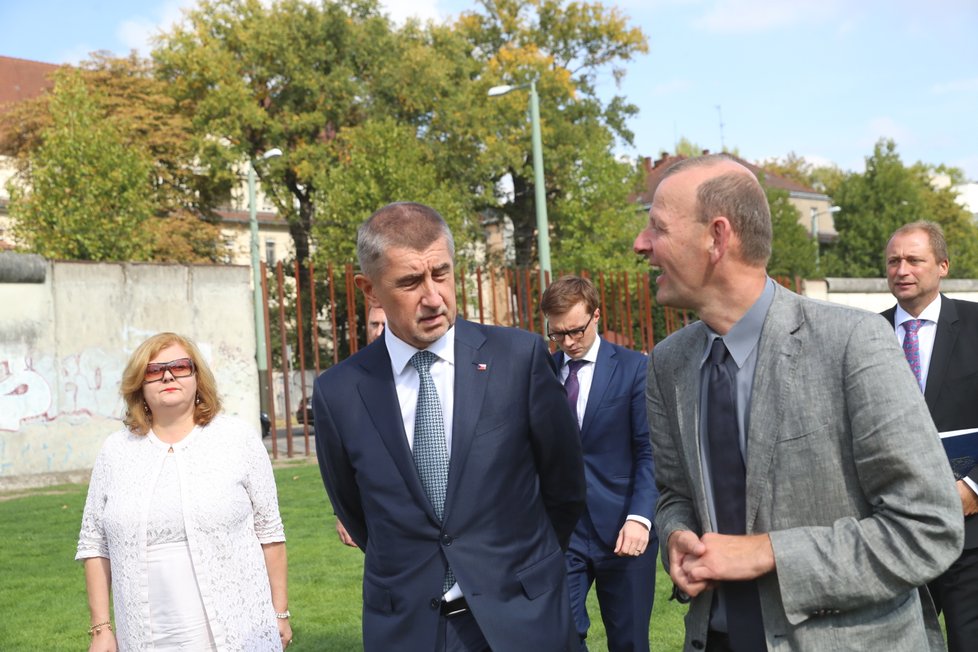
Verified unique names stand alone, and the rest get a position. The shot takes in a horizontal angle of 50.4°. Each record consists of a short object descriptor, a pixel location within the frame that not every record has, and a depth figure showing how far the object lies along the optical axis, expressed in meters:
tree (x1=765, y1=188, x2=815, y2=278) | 49.44
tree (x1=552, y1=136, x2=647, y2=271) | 40.12
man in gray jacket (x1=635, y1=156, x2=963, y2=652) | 2.25
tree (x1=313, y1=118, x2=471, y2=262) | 34.31
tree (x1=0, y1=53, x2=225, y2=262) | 38.12
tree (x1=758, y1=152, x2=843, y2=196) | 79.31
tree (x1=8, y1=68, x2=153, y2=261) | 30.72
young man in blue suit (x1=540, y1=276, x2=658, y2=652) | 5.20
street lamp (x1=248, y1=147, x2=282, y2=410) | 25.49
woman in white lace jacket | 4.43
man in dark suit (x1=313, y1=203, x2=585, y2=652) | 3.30
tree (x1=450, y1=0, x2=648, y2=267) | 43.97
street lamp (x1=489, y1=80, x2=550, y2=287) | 21.47
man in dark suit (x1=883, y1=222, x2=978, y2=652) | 4.59
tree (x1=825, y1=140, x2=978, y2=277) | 51.78
